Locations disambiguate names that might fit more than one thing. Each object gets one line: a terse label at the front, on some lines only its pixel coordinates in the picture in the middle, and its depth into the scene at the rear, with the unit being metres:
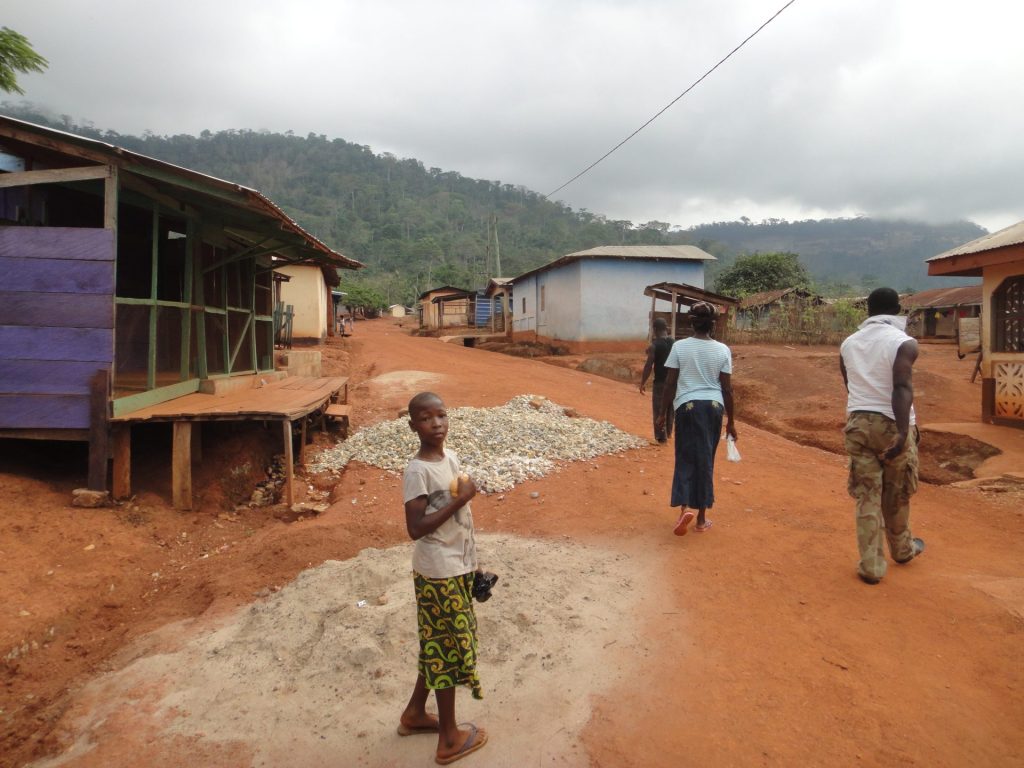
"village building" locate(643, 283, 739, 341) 17.05
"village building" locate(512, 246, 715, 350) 21.97
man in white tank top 3.68
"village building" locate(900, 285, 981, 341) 31.66
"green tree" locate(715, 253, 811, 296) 37.56
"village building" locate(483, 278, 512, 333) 30.40
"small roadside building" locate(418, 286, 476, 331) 37.81
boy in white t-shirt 2.36
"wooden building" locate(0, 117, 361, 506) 5.34
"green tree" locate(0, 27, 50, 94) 9.37
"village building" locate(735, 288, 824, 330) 21.70
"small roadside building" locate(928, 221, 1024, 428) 8.99
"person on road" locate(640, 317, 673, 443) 7.55
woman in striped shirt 4.61
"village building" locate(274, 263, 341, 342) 21.53
